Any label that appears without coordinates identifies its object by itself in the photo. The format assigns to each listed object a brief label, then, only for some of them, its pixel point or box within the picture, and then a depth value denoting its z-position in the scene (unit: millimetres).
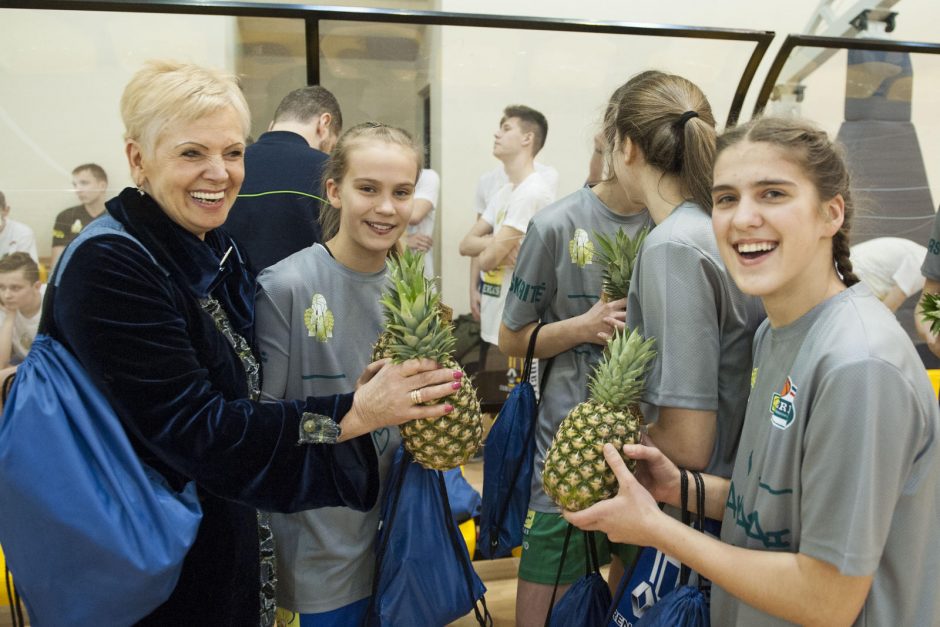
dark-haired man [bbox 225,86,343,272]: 2955
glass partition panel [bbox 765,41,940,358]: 4520
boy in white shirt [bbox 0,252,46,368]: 3625
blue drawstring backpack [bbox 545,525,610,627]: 2037
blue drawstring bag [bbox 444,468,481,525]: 2570
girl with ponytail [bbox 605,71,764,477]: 1785
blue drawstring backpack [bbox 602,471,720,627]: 1762
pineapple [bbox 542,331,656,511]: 1688
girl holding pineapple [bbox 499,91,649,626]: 2559
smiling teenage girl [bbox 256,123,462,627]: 2086
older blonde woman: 1575
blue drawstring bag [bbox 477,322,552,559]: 2568
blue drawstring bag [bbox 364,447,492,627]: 2064
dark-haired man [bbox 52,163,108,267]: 3697
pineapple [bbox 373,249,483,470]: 1816
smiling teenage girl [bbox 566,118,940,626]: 1291
